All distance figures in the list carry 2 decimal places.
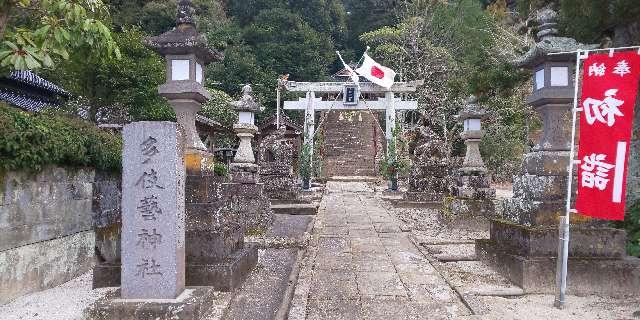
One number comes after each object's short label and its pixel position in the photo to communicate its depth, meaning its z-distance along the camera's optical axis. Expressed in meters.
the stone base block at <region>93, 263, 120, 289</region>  5.05
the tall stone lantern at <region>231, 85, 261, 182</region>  10.50
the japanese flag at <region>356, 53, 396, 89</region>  21.16
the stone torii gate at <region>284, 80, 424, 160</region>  21.78
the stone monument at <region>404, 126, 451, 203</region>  13.73
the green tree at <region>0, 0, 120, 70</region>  4.08
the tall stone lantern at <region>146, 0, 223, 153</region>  5.77
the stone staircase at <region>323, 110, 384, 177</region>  25.72
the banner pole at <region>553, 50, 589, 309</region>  4.50
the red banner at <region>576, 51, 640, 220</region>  4.38
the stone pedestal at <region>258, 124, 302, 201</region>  14.07
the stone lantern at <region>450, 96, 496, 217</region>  9.42
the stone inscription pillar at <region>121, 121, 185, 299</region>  4.15
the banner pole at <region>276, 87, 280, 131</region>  21.78
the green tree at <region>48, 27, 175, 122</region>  14.85
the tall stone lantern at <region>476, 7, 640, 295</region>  5.05
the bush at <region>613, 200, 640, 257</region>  5.36
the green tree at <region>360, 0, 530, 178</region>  19.72
